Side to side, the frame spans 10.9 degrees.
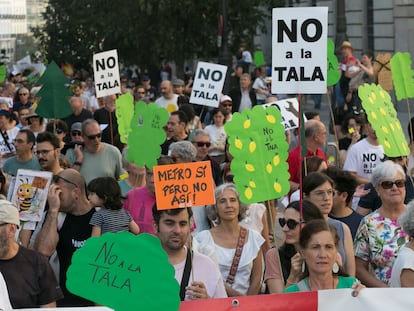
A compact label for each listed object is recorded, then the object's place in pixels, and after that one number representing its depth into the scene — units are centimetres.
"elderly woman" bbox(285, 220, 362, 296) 1096
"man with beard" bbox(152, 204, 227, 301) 1169
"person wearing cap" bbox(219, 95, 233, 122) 2912
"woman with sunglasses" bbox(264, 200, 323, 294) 1236
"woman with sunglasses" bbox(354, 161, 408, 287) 1310
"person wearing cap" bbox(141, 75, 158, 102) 4856
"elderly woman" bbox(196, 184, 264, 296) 1359
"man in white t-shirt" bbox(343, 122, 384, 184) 1946
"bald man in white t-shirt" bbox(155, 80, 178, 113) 3202
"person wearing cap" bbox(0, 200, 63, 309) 1158
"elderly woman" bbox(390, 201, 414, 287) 1156
